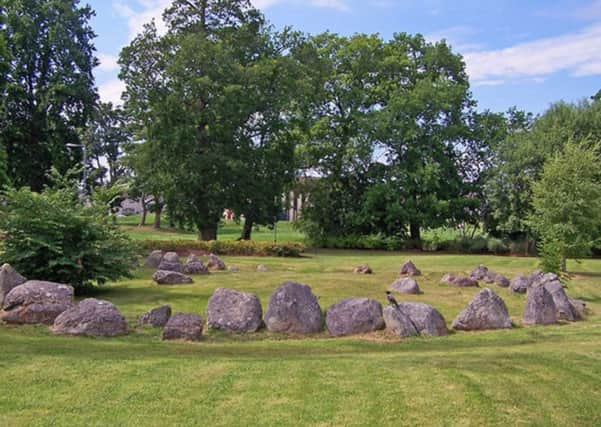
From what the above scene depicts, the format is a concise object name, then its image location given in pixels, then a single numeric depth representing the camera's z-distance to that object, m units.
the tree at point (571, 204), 19.81
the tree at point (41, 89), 35.16
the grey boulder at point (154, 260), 19.20
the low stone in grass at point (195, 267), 17.27
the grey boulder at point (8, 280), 10.39
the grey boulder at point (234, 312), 9.18
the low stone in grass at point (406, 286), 14.19
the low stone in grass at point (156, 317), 9.21
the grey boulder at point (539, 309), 10.52
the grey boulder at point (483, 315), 9.76
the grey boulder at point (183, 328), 8.45
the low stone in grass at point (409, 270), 18.89
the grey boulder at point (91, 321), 8.49
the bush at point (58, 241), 12.17
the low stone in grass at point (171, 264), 17.07
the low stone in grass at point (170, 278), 14.82
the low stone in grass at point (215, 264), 18.81
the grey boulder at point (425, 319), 9.03
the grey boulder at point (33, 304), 9.19
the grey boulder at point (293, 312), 9.26
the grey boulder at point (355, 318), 9.12
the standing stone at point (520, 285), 15.02
